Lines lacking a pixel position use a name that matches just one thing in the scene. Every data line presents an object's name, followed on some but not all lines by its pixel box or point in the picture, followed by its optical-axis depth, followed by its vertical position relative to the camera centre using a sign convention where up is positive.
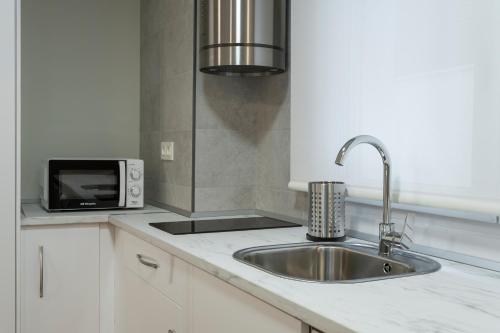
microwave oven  2.36 -0.16
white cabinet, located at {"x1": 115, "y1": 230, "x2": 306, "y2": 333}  1.21 -0.43
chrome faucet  1.48 -0.14
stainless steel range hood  2.01 +0.44
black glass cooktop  1.91 -0.29
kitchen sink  1.50 -0.32
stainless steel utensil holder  1.70 -0.19
